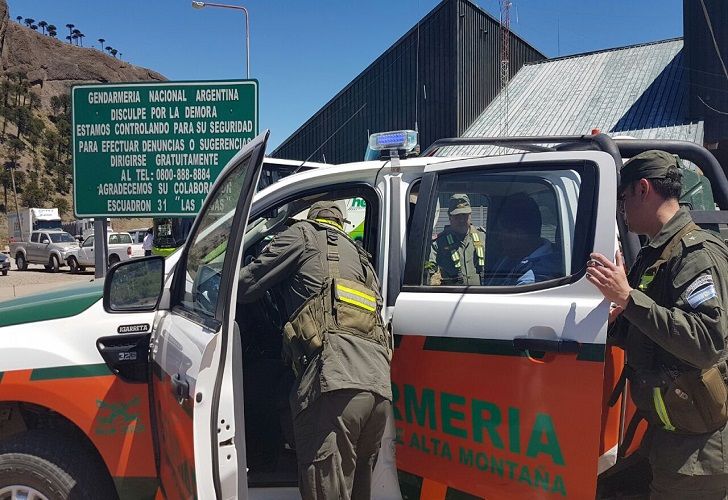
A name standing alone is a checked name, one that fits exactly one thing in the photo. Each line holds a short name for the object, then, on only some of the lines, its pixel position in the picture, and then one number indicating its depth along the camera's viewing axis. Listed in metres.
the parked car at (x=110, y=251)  25.86
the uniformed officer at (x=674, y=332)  2.03
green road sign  6.68
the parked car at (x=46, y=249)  27.28
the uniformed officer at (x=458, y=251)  2.61
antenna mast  21.94
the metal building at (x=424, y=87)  20.19
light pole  13.81
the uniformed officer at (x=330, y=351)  2.27
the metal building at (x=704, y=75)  15.51
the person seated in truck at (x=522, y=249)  2.48
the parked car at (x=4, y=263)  24.96
